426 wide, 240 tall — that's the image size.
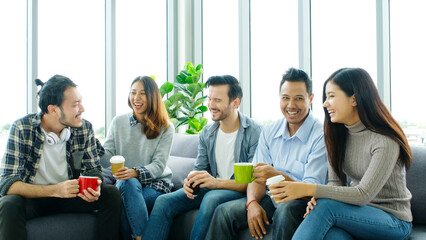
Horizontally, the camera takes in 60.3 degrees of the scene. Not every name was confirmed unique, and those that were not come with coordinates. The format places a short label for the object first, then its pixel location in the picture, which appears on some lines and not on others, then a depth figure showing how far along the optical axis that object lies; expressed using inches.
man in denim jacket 81.0
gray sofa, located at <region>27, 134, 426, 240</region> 75.8
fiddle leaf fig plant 162.2
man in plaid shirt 76.2
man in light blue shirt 68.7
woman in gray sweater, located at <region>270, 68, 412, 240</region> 60.4
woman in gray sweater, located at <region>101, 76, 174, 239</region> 94.0
